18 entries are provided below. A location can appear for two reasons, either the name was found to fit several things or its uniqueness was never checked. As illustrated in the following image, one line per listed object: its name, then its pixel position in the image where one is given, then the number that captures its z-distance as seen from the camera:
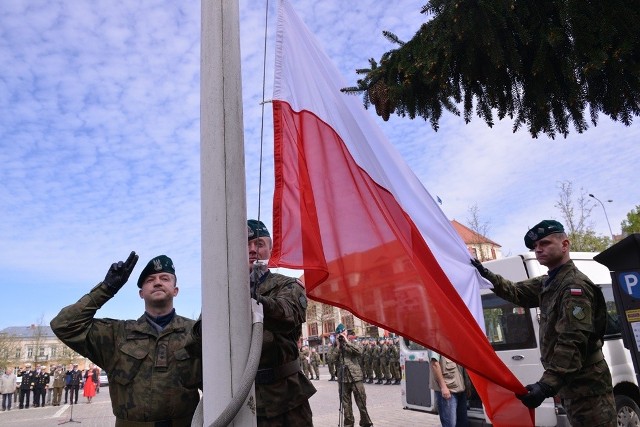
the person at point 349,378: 9.80
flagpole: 1.95
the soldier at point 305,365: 25.06
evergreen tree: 3.81
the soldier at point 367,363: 23.33
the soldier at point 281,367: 3.26
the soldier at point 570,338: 3.40
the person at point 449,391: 7.29
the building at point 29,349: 63.47
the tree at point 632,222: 42.12
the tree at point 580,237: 27.14
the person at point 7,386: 25.66
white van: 6.94
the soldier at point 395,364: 21.80
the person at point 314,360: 30.14
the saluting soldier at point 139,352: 3.25
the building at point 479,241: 30.84
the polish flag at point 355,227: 2.85
